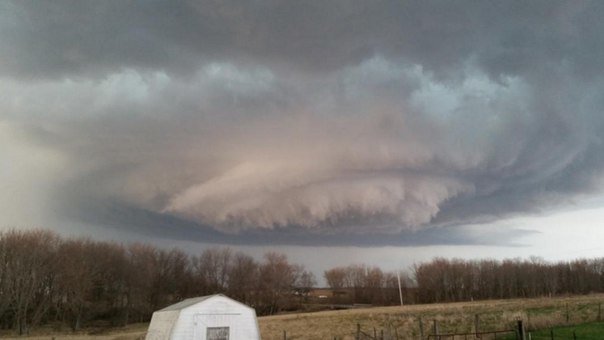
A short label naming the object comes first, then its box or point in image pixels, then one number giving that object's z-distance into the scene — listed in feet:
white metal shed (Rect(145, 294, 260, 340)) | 96.68
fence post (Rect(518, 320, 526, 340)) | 67.00
